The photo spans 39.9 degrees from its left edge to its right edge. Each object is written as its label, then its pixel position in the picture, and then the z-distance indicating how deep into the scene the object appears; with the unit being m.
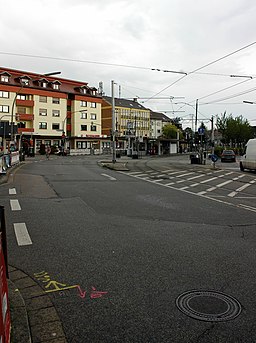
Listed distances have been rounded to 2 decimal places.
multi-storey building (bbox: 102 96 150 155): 94.50
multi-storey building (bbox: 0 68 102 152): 64.43
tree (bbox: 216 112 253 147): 74.44
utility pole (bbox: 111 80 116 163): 33.41
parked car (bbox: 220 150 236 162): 46.31
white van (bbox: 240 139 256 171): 26.14
